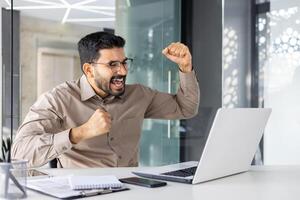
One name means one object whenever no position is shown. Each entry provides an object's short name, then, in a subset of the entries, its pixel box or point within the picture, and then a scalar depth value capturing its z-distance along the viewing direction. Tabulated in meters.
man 1.82
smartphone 1.17
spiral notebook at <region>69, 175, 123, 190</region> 1.09
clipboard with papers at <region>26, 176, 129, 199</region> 1.02
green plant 1.02
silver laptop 1.18
